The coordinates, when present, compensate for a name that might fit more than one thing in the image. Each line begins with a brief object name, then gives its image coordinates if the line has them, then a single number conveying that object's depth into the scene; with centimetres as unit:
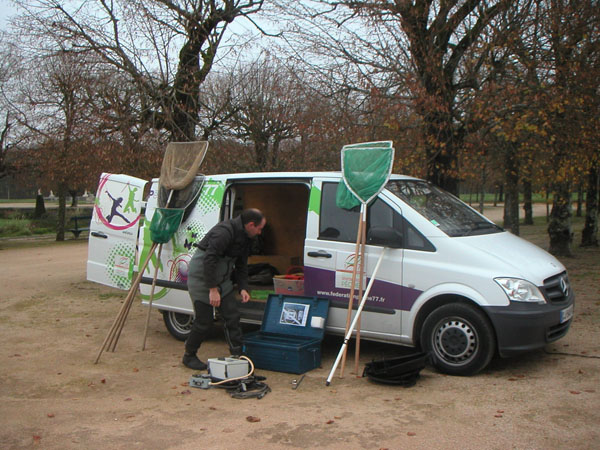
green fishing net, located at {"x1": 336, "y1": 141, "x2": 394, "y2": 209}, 624
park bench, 2614
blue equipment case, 629
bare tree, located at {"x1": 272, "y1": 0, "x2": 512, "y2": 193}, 1055
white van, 580
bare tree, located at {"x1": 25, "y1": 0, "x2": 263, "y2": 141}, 1319
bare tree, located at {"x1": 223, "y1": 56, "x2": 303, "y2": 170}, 1484
